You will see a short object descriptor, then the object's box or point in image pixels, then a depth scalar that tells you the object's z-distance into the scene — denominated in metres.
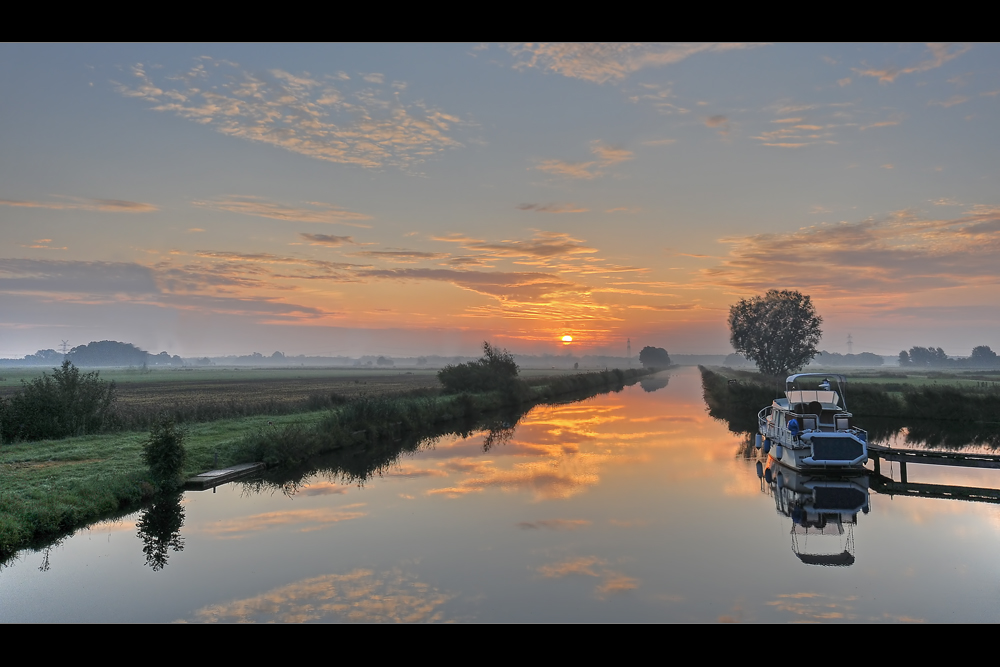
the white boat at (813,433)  20.95
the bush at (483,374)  54.25
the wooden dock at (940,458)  20.00
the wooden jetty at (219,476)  18.64
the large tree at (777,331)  75.38
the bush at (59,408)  24.34
